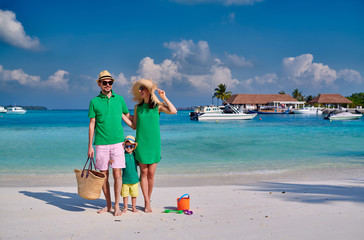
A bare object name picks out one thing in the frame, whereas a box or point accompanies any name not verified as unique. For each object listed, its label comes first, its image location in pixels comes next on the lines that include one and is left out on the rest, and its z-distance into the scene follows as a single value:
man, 3.78
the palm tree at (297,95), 111.06
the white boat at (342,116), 54.68
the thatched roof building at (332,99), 86.77
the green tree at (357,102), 93.64
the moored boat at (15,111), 100.64
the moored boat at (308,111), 79.38
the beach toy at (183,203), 4.09
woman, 3.88
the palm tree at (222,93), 86.81
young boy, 3.95
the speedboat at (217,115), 49.62
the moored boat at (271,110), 79.97
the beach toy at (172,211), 4.04
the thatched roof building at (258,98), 87.50
